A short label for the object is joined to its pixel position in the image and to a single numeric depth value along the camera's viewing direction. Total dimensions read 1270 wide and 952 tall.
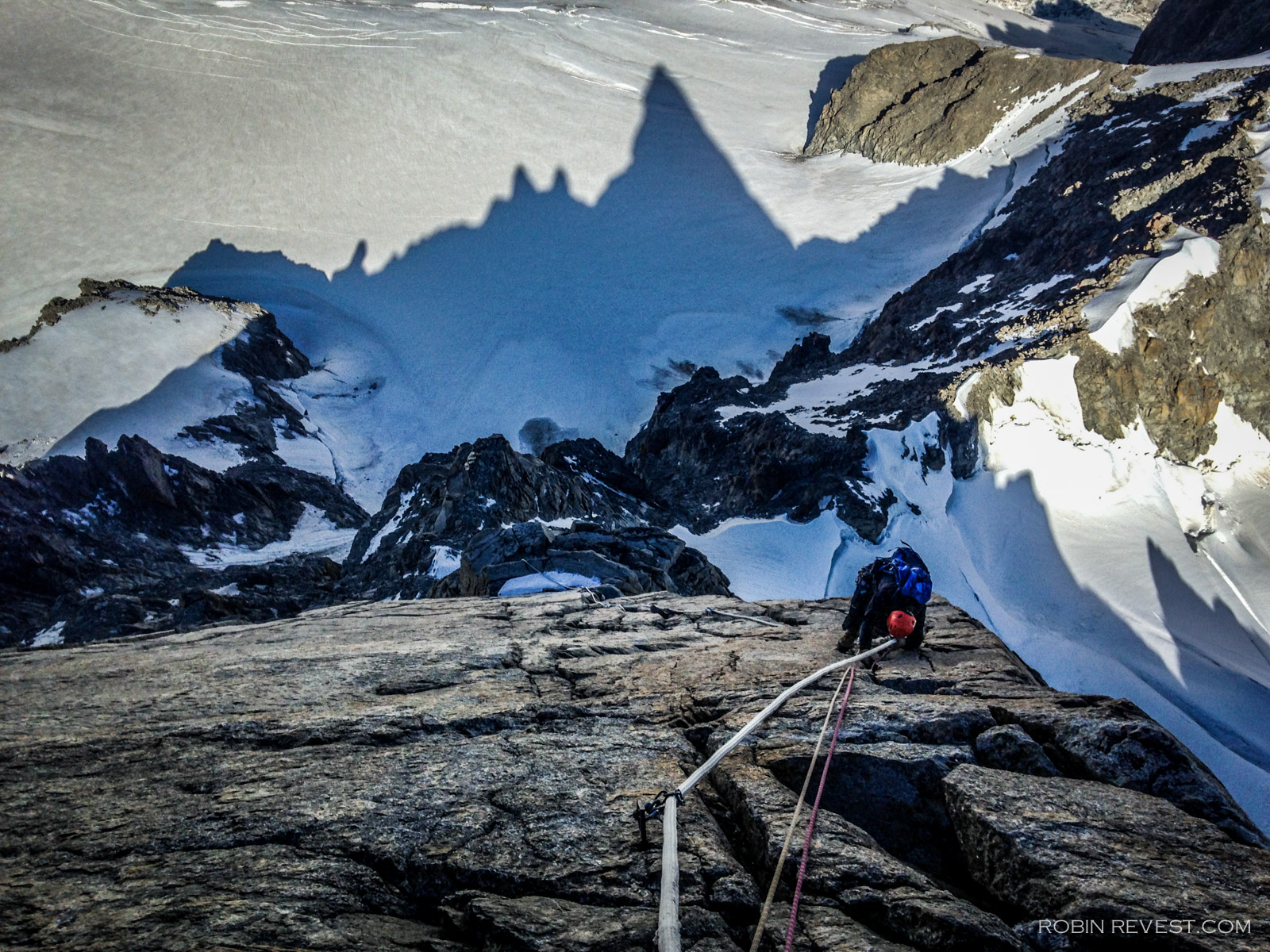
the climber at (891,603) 6.61
